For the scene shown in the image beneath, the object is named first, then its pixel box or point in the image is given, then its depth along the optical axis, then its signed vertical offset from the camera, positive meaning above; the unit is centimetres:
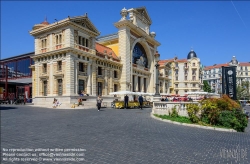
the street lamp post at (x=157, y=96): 1877 -52
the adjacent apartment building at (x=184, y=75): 7956 +642
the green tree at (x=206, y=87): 8805 +163
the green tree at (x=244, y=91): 6305 -18
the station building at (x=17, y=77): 4239 +399
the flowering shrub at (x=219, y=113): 1181 -143
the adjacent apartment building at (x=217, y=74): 7962 +778
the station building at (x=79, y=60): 2878 +516
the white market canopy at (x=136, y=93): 3119 -33
